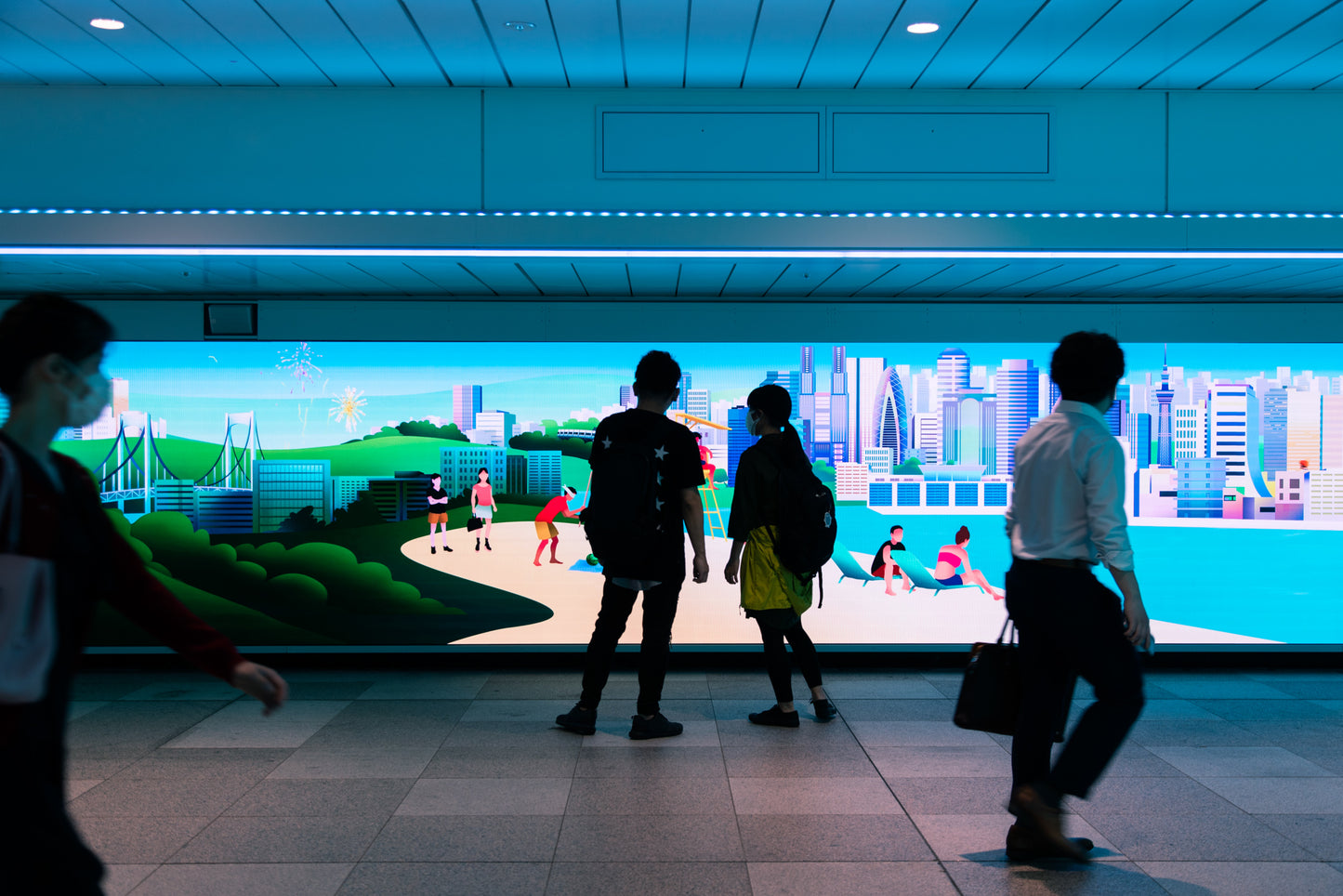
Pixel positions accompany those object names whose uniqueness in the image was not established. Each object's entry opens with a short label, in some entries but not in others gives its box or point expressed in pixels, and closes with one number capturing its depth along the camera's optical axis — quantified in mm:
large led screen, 6391
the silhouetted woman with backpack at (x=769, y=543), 4984
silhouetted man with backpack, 4684
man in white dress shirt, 3127
